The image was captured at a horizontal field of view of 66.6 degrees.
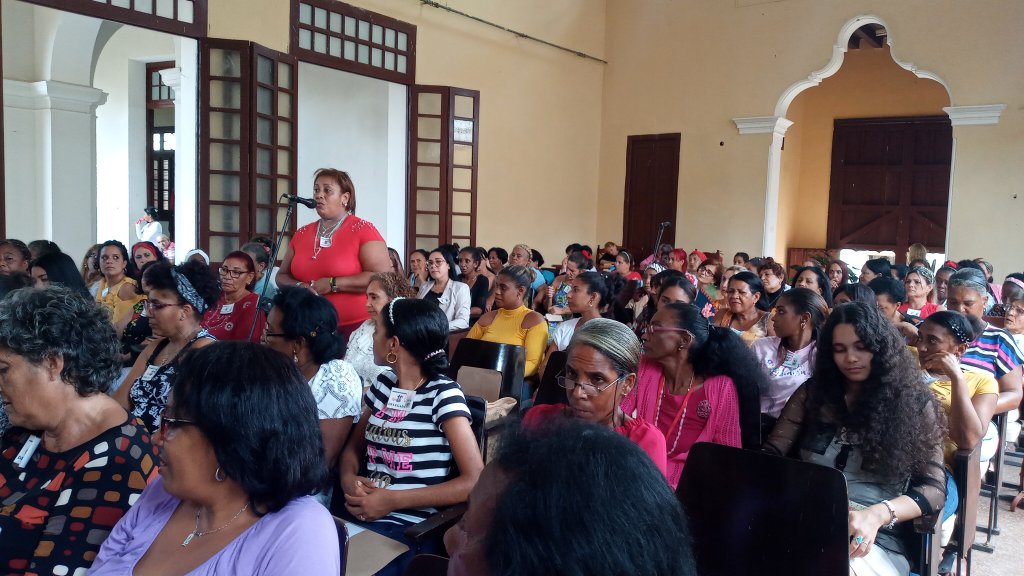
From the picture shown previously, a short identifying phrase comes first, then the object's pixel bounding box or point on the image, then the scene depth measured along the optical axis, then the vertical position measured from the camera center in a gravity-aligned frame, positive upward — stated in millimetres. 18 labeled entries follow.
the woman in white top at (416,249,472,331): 5312 -502
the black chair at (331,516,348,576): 1509 -620
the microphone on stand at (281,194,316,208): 3210 +58
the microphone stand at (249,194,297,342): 3116 -88
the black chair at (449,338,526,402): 3516 -633
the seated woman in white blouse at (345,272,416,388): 3363 -504
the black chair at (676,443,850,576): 1733 -655
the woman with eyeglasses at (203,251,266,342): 3613 -451
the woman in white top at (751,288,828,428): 3129 -465
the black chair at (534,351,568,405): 3002 -640
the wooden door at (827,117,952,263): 11812 +843
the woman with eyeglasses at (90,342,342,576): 1323 -436
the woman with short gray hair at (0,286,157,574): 1572 -495
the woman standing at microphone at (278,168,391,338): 3492 -171
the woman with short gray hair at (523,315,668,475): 2043 -390
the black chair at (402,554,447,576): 1489 -668
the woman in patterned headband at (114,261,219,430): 2410 -409
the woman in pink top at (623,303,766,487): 2471 -507
